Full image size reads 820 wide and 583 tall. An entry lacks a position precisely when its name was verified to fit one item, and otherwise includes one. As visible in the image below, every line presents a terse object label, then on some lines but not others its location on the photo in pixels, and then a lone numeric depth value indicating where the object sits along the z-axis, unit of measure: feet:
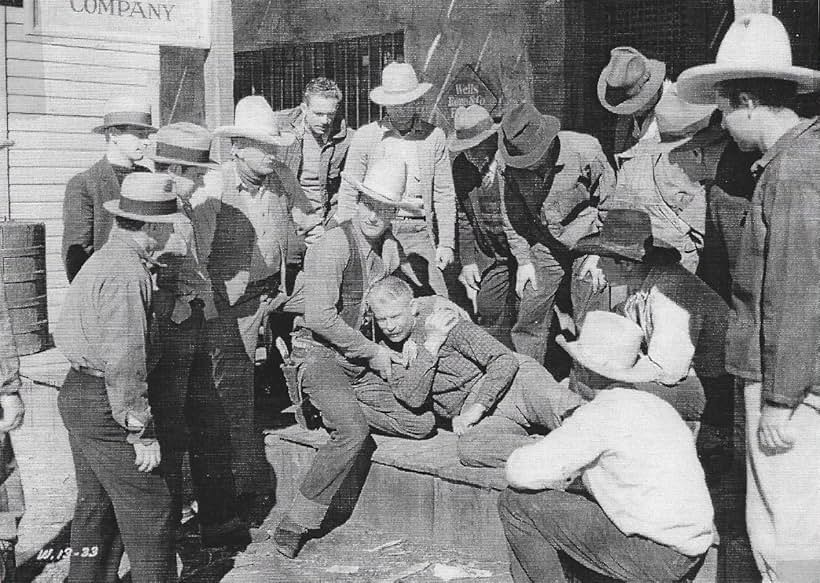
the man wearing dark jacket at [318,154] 24.04
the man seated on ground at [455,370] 18.71
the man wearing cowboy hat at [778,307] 12.79
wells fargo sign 34.14
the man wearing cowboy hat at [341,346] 18.30
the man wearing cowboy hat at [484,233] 22.36
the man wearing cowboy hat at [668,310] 16.31
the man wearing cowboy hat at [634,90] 19.58
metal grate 35.32
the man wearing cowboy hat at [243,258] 19.47
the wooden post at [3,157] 25.07
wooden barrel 23.72
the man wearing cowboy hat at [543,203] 21.25
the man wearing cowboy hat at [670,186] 18.39
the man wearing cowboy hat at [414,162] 22.02
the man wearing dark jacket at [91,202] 18.15
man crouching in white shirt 13.07
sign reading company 19.33
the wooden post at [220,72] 21.34
